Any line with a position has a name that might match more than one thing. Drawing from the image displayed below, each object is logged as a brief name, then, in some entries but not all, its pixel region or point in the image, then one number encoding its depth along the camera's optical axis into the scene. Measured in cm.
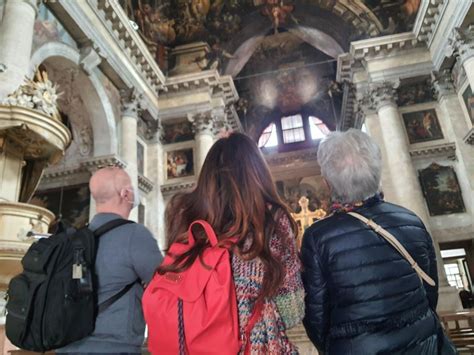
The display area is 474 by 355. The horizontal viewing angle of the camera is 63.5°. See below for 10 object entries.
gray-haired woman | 149
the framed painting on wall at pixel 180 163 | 1359
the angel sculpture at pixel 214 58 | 1466
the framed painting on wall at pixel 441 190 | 1157
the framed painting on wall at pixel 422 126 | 1235
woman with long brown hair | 126
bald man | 163
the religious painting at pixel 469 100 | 1105
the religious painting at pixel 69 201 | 978
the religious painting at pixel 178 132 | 1410
